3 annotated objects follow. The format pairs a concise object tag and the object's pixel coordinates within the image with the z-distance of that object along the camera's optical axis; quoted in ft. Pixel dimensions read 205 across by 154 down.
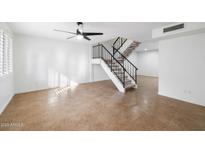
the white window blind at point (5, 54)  10.34
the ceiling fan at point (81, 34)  10.99
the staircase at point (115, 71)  17.49
